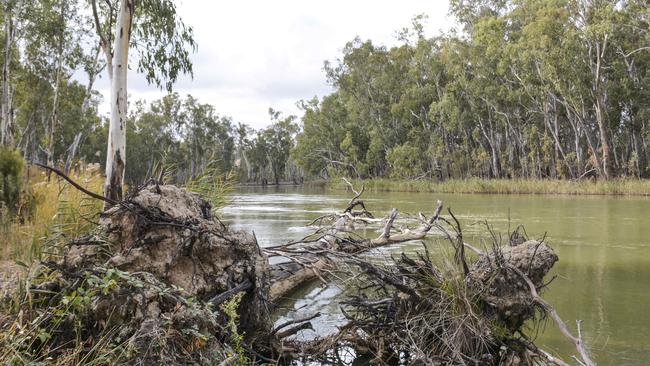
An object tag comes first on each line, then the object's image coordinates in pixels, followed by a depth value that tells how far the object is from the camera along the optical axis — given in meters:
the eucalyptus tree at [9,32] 18.89
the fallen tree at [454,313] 3.50
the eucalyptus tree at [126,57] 7.98
